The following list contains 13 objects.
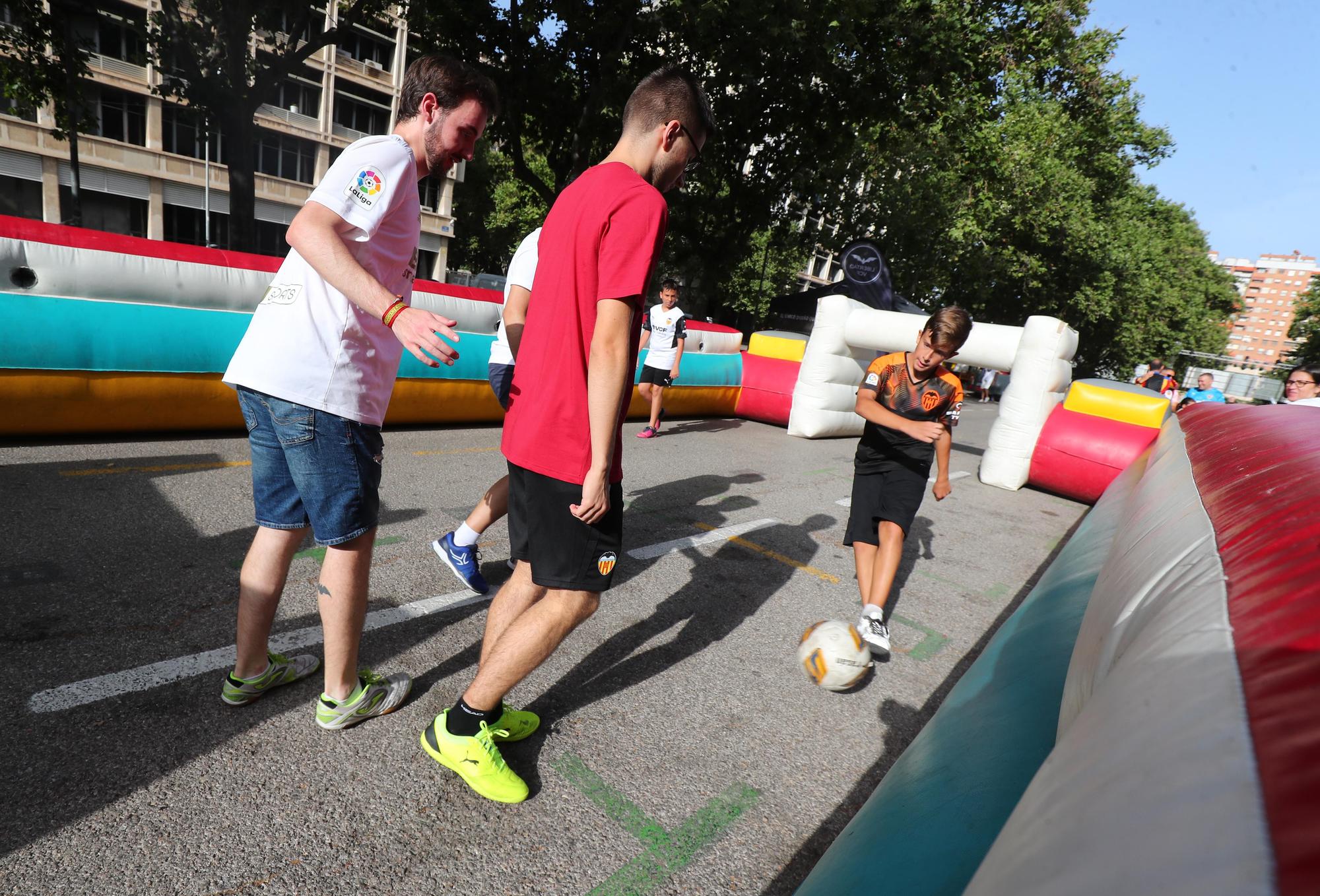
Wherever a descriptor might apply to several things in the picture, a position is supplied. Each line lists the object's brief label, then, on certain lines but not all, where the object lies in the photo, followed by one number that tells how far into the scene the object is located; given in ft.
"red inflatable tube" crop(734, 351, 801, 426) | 35.01
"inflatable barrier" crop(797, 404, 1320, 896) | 2.00
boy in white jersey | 27.17
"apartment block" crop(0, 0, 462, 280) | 85.81
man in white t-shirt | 6.16
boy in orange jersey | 11.84
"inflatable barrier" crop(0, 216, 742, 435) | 15.33
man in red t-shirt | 6.34
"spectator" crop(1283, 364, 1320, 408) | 22.88
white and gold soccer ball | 10.12
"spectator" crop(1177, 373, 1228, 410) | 38.68
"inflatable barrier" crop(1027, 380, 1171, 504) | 26.40
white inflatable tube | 28.45
